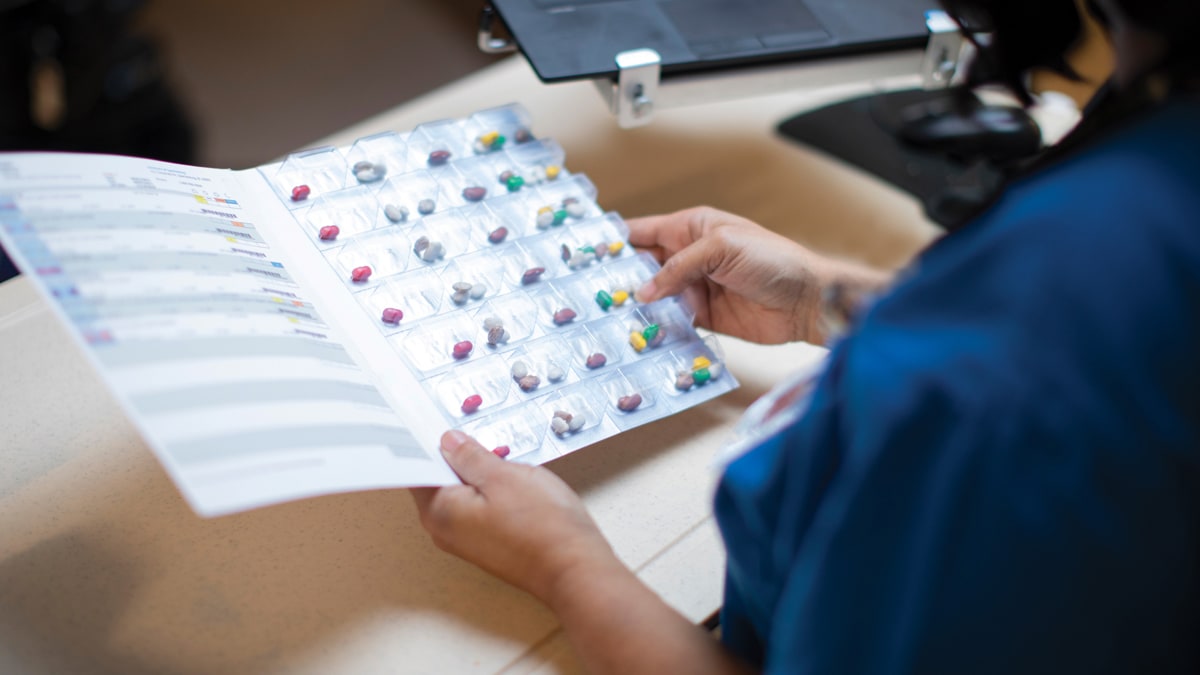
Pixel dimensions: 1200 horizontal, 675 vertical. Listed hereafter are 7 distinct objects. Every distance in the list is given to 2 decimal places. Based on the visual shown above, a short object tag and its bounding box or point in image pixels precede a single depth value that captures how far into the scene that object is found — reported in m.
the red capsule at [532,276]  0.73
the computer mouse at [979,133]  1.00
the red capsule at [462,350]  0.67
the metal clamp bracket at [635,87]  0.83
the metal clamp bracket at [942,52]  0.91
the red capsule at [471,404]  0.64
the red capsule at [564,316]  0.72
